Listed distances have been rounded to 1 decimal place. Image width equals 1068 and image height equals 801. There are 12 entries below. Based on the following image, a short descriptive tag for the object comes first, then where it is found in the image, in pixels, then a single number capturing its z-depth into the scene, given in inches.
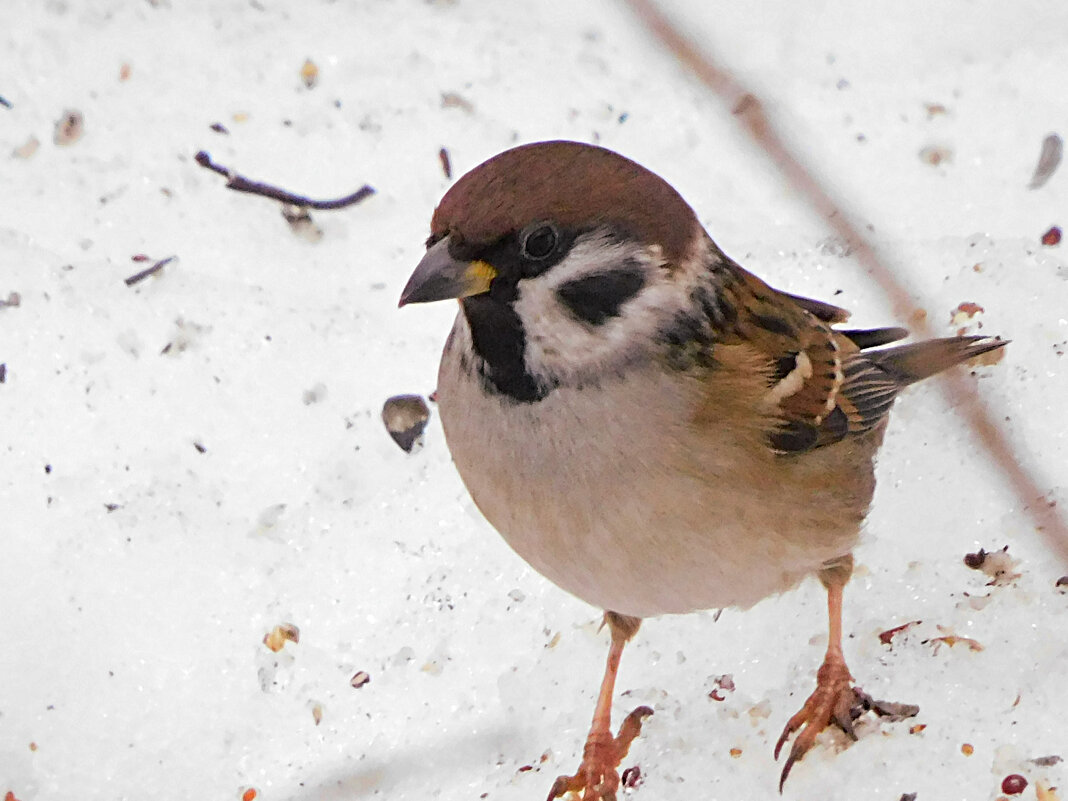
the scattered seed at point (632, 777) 167.3
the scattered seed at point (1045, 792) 143.0
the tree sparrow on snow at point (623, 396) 126.3
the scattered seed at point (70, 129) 226.4
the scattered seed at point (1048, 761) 145.6
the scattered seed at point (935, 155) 230.5
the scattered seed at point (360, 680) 183.8
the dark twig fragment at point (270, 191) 225.1
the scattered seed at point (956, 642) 165.0
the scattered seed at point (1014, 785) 144.4
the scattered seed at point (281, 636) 186.4
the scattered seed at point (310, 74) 237.9
